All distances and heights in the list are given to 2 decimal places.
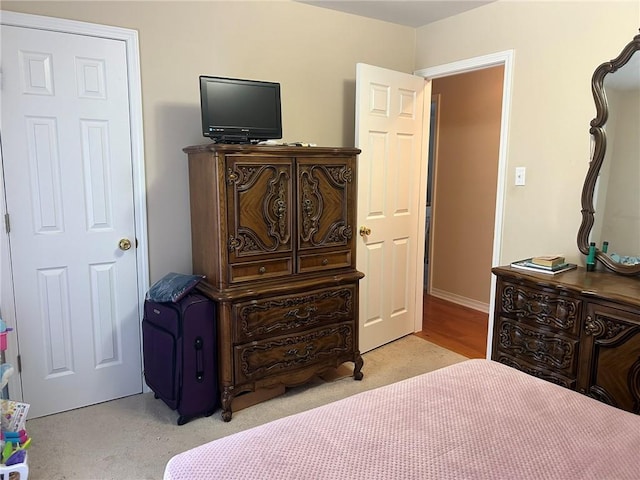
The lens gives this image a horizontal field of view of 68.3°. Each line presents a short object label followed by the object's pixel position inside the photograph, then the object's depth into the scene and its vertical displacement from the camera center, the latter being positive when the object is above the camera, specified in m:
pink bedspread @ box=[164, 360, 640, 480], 1.15 -0.71
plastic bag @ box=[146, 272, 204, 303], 2.51 -0.62
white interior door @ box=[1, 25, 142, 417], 2.40 -0.23
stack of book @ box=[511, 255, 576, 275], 2.50 -0.48
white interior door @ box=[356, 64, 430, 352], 3.30 -0.17
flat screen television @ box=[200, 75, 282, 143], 2.57 +0.35
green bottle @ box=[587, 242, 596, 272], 2.58 -0.45
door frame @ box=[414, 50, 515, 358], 3.04 +0.43
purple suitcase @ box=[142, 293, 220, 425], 2.49 -0.97
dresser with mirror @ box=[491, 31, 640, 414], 2.07 -0.54
